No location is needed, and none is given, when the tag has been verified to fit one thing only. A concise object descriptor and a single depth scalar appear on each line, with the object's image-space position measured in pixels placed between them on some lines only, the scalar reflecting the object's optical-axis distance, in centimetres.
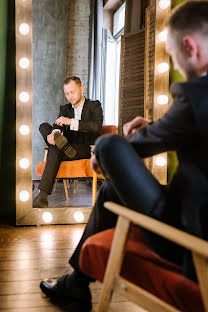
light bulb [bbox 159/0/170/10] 222
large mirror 214
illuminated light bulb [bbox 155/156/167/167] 229
